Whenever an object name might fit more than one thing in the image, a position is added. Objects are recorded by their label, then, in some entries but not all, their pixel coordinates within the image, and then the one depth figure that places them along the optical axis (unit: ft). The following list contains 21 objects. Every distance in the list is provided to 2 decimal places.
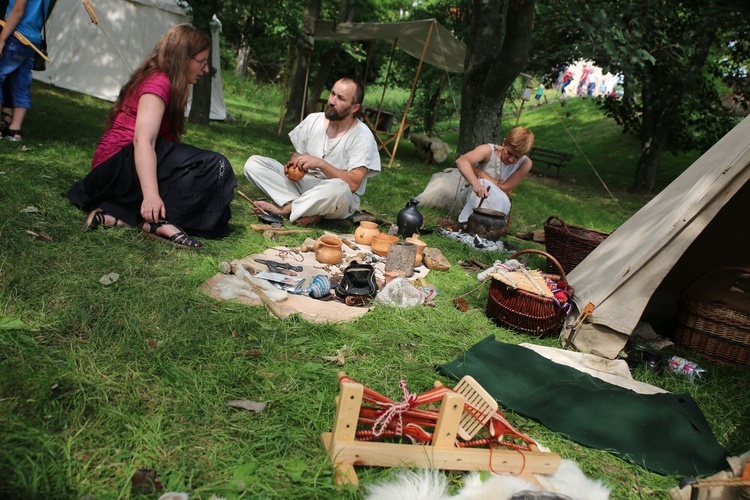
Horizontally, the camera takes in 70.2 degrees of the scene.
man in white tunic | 15.48
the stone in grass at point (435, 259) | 14.29
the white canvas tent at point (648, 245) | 10.09
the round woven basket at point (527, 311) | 10.74
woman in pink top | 11.45
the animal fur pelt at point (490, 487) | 5.47
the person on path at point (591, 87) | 81.20
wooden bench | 44.66
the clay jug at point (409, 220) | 16.38
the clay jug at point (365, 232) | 15.03
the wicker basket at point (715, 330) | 11.24
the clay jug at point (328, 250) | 13.05
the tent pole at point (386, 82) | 34.33
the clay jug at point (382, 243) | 14.28
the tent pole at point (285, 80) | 36.03
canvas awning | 32.22
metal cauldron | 17.28
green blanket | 7.45
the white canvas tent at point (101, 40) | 35.63
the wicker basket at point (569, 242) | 14.62
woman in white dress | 17.84
